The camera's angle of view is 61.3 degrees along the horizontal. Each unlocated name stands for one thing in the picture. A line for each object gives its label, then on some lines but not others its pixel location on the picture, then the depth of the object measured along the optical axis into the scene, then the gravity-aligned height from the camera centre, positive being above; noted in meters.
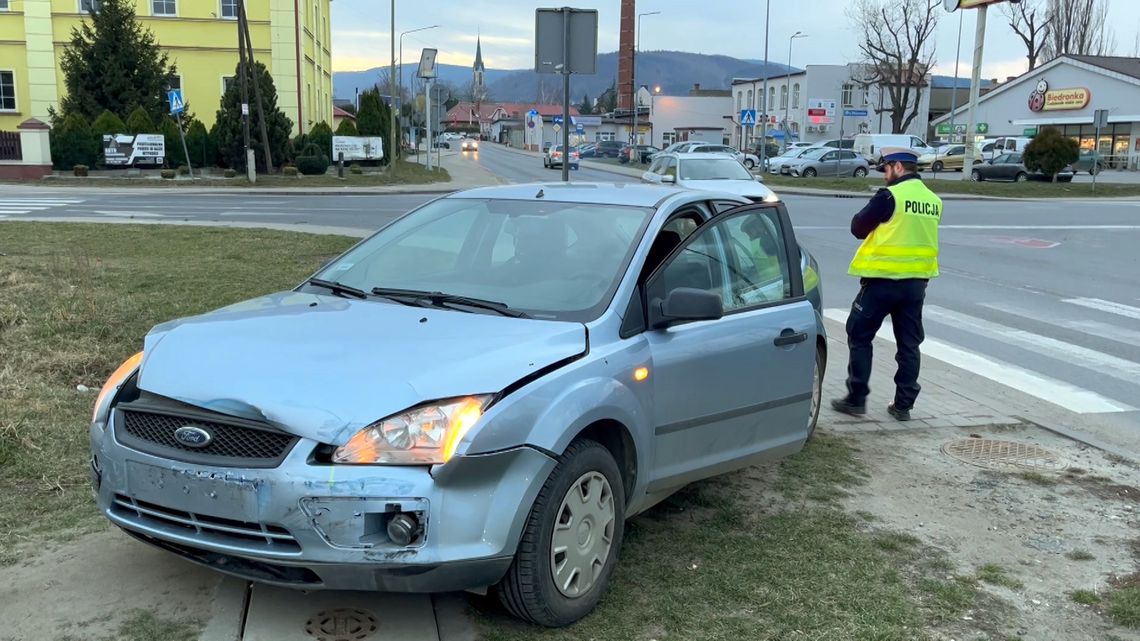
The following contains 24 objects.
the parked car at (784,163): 47.59 -0.22
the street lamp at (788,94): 86.56 +5.76
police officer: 6.42 -0.71
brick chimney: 99.25 +10.36
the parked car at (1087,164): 55.79 -0.02
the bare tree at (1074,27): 75.89 +10.78
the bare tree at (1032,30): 76.75 +10.53
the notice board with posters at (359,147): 42.38 +0.21
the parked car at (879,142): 54.28 +1.03
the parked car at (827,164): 46.69 -0.22
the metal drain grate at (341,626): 3.38 -1.67
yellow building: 39.62 +4.29
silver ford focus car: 3.08 -0.89
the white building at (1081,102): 59.66 +4.02
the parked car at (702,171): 19.08 -0.29
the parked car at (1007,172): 42.72 -0.42
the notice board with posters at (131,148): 34.66 -0.02
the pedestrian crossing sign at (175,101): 30.66 +1.51
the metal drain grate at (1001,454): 5.84 -1.80
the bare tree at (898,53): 65.19 +7.38
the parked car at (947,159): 53.50 +0.14
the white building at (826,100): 83.00 +4.93
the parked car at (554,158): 54.42 -0.19
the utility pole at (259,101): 33.06 +1.73
